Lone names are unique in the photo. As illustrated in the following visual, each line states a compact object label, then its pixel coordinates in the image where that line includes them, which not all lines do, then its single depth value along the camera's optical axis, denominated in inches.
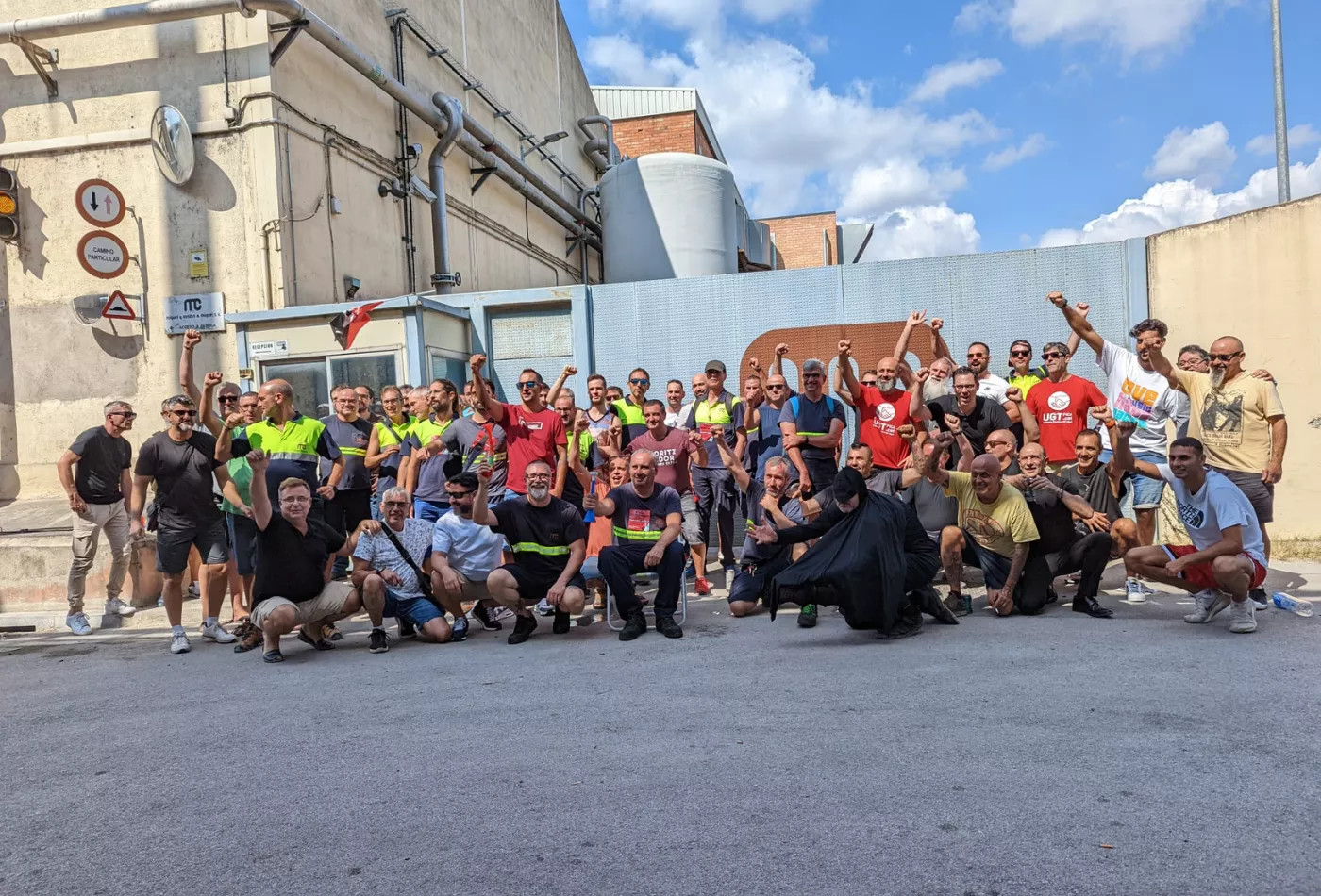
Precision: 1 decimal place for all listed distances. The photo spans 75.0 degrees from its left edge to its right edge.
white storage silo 594.5
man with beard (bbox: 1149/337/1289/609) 226.4
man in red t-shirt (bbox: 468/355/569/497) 274.8
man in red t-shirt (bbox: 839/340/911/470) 278.8
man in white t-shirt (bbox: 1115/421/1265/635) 208.1
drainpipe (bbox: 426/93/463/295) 548.1
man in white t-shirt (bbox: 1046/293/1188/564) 255.8
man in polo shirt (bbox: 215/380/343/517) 259.4
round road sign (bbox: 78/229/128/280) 396.5
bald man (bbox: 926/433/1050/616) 237.5
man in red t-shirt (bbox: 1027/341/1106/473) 272.7
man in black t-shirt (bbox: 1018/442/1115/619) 239.1
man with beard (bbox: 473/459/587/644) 237.1
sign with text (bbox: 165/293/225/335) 419.8
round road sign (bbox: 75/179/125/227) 399.2
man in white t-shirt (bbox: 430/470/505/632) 244.4
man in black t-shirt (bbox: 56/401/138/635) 275.3
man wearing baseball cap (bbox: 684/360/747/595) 304.7
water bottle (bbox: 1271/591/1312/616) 223.1
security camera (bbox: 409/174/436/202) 528.1
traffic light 415.5
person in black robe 216.7
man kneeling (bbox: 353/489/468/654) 240.4
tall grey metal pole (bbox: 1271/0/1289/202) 494.0
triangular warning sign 403.9
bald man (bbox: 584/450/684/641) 239.0
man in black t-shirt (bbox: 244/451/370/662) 224.8
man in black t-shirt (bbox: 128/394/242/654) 251.8
